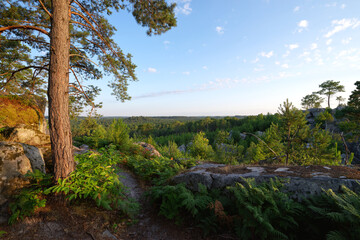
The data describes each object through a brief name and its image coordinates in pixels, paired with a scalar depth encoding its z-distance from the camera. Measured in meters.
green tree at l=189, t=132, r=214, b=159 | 21.74
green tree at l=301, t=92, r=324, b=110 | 63.94
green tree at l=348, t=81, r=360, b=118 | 16.78
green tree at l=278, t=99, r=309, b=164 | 10.98
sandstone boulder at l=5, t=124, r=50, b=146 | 5.36
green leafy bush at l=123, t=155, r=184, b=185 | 5.76
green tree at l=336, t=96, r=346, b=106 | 55.23
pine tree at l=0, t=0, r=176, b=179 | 3.68
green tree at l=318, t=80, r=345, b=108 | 53.99
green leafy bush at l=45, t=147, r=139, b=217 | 3.34
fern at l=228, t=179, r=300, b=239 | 2.70
